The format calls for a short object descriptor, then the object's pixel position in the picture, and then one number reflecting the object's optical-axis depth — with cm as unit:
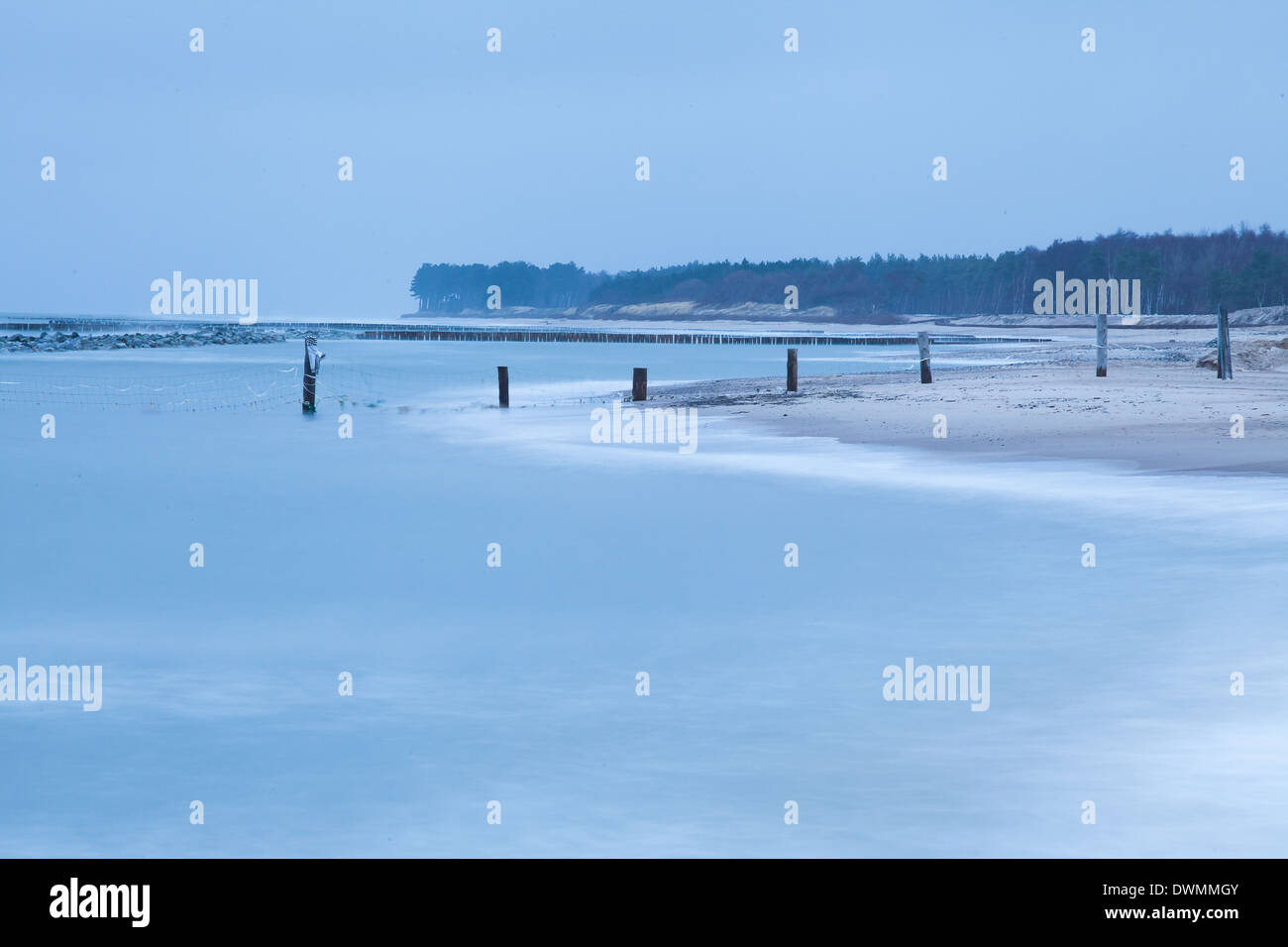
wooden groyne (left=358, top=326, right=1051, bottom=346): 9531
